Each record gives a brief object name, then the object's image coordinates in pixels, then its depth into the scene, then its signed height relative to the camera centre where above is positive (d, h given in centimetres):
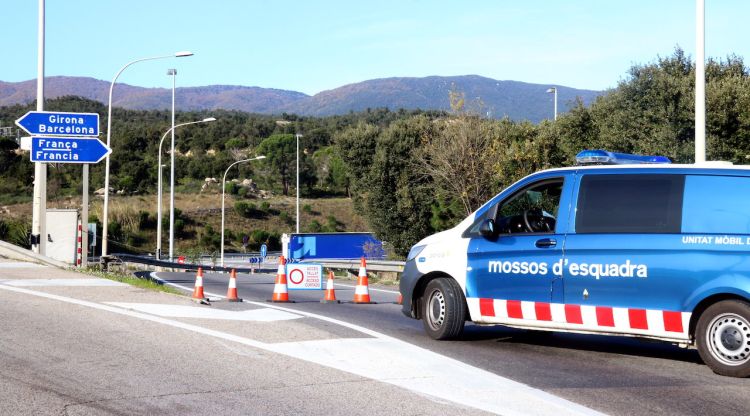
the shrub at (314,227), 7809 +51
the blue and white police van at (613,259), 870 -26
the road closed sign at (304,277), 1648 -78
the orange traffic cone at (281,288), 1555 -94
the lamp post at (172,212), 5178 +114
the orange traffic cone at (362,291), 1616 -101
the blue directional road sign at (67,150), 2130 +191
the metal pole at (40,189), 2112 +97
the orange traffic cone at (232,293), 1467 -96
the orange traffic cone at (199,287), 1522 -90
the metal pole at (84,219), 2194 +31
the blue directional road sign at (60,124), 2119 +251
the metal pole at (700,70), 1573 +281
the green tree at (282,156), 9581 +794
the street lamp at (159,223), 4984 +48
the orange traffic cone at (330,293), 1627 -105
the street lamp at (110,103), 3674 +515
